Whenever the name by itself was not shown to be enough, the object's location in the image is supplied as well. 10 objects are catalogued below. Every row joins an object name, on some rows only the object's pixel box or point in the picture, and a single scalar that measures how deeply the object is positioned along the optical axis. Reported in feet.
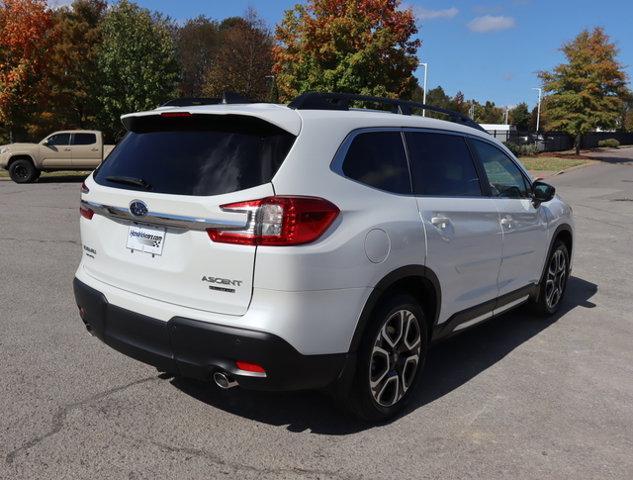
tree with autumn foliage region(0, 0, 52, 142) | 73.82
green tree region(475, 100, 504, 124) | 364.87
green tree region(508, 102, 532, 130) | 323.57
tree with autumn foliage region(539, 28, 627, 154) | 116.37
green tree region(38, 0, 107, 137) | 91.12
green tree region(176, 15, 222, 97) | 176.24
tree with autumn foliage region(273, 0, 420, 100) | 76.79
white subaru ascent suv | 9.27
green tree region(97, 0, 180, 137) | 95.04
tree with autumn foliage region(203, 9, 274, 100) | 130.62
